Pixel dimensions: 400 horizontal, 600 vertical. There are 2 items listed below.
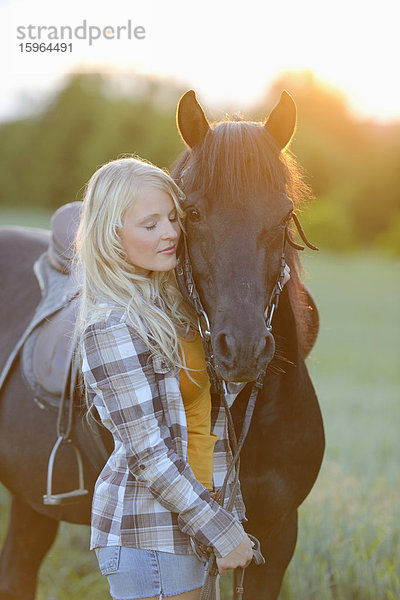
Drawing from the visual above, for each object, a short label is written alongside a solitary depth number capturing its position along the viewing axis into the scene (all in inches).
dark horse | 150.3
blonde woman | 147.7
